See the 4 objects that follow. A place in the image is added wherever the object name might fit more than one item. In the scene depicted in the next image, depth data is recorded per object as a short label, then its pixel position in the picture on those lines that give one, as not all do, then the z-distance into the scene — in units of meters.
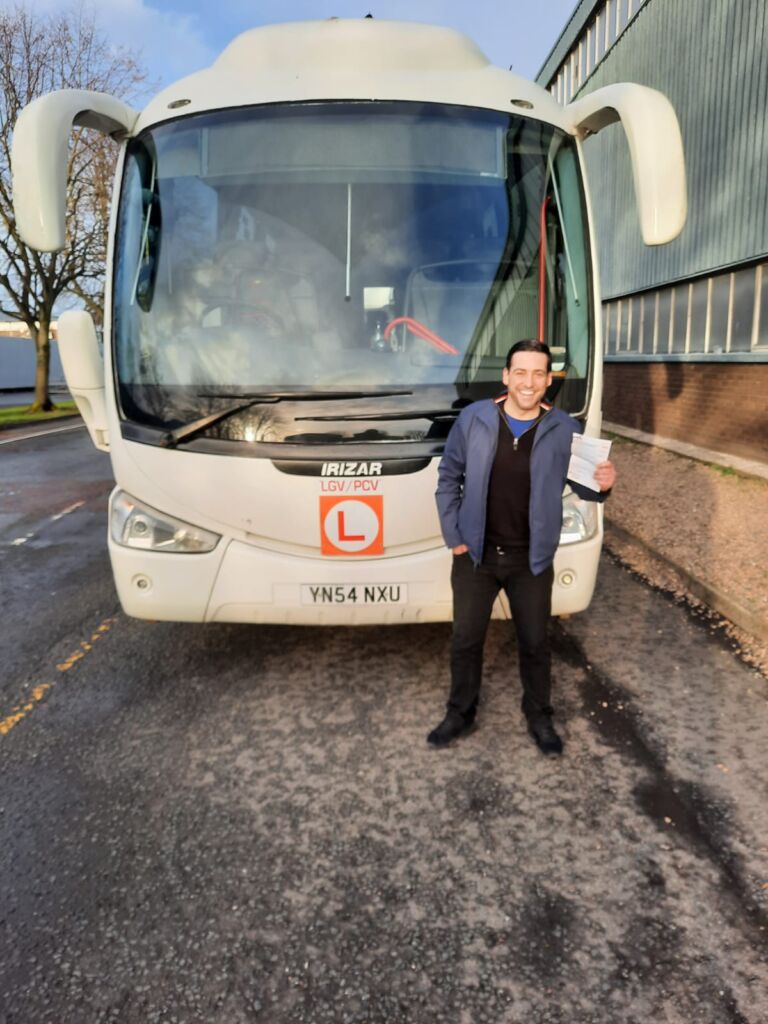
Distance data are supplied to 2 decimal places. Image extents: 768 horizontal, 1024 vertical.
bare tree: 23.55
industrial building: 11.65
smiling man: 3.36
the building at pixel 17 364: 46.50
